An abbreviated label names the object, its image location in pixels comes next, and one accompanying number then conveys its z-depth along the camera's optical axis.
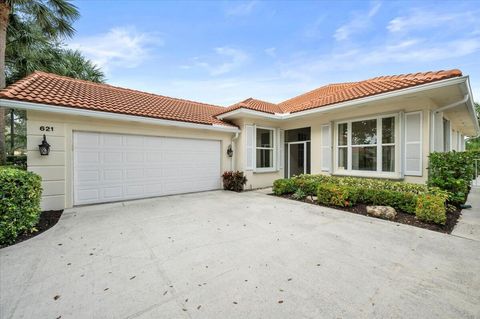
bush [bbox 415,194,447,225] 4.68
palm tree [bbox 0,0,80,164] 7.78
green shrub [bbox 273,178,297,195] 8.40
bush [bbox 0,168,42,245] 3.75
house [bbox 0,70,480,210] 6.02
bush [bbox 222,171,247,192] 9.37
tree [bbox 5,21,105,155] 9.59
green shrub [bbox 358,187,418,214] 5.46
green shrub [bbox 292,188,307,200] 7.74
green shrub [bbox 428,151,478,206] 5.72
